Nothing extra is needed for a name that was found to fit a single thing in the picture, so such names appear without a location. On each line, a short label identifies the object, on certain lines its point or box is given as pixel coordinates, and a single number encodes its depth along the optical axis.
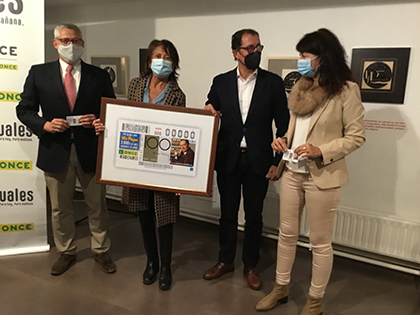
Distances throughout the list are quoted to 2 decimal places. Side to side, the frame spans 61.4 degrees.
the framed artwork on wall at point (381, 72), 2.54
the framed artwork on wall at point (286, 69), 2.94
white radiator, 2.61
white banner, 2.55
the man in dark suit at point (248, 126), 2.18
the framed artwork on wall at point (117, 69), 3.84
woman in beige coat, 1.80
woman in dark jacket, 2.15
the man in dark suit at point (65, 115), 2.31
